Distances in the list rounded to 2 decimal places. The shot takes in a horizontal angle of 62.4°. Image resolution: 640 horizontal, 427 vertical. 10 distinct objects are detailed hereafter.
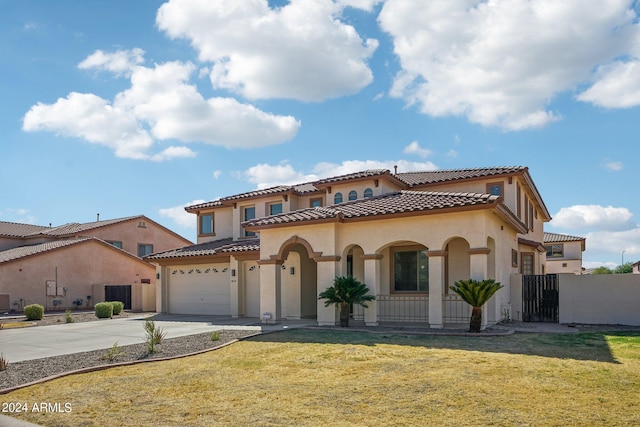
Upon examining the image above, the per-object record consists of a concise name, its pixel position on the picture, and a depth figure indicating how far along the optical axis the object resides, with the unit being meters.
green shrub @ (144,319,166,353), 13.35
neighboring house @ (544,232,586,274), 51.88
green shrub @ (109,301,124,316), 29.18
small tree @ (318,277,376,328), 18.23
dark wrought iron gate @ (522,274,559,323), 21.00
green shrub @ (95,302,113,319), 27.33
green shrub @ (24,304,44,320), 26.70
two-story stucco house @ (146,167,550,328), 17.70
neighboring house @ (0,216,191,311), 33.81
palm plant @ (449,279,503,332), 16.11
